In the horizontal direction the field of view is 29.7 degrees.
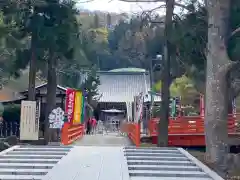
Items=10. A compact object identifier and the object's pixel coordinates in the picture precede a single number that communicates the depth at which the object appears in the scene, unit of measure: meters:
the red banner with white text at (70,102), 17.58
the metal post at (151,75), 48.19
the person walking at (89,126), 29.69
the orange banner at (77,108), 17.98
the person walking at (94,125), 30.88
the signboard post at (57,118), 17.25
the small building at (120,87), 46.78
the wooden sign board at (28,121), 16.41
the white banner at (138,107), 19.56
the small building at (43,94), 27.29
